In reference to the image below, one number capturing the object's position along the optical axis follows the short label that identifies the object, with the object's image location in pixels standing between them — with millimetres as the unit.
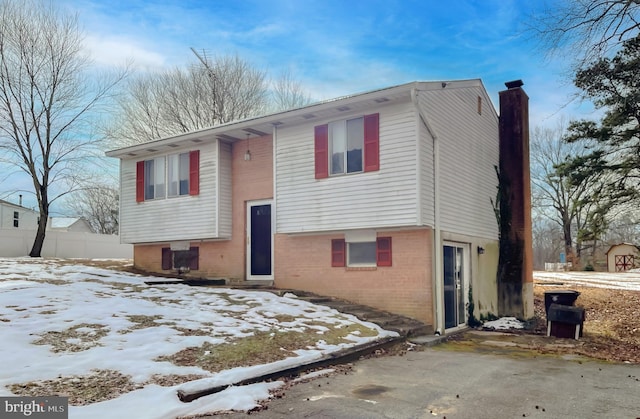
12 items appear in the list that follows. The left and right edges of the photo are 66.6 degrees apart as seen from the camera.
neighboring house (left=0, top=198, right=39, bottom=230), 35469
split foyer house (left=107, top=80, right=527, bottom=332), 10984
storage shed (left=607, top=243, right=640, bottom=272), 39125
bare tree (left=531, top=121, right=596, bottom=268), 40906
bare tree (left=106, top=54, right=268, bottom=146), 29047
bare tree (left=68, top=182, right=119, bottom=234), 43981
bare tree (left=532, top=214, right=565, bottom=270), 51875
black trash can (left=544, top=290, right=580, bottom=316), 12305
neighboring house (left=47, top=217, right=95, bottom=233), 41762
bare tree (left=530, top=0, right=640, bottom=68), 10961
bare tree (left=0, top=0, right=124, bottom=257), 19500
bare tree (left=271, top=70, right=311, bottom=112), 31016
